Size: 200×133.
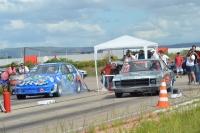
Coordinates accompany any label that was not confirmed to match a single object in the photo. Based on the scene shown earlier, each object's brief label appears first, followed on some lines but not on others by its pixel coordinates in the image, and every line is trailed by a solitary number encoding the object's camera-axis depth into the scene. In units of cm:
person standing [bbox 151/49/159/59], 2936
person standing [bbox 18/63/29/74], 3466
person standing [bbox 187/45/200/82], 2921
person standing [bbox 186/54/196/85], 2916
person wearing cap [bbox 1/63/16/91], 3205
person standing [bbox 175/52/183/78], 4006
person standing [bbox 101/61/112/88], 2912
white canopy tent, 2981
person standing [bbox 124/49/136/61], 2958
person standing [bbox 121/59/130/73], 2445
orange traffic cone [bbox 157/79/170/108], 1744
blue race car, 2672
